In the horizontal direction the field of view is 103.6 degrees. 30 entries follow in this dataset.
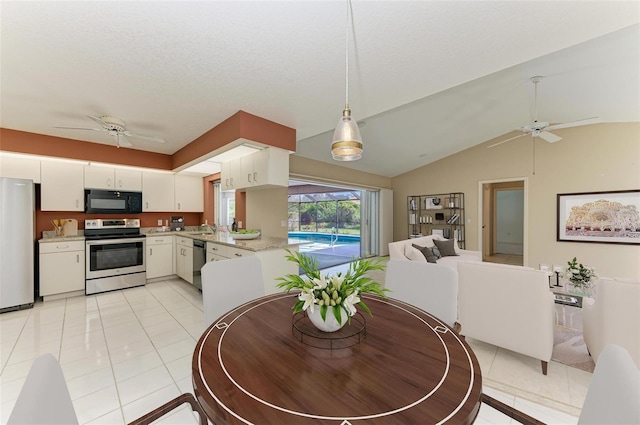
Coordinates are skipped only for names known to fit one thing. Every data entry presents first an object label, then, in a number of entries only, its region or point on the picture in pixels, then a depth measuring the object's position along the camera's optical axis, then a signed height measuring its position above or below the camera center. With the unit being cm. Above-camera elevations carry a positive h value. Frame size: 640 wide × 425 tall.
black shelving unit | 682 -11
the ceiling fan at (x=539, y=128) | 358 +128
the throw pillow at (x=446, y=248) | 506 -74
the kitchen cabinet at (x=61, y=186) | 371 +37
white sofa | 418 -72
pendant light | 160 +48
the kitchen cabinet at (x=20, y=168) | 338 +59
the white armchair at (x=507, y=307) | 196 -80
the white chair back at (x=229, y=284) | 173 -54
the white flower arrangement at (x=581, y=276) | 287 -75
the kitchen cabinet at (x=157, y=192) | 462 +36
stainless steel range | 384 -71
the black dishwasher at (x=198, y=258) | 378 -72
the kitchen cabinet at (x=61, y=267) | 352 -82
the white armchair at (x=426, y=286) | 168 -54
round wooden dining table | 73 -58
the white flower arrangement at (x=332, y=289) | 112 -36
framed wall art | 476 -11
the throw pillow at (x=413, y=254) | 418 -72
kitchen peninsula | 307 -56
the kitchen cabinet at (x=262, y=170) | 323 +56
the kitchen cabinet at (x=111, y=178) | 409 +55
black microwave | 406 +15
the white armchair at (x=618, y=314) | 170 -72
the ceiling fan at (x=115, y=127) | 291 +100
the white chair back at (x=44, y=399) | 55 -45
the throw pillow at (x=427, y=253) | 444 -75
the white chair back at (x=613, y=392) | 59 -46
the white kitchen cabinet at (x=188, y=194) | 504 +35
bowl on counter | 382 -38
